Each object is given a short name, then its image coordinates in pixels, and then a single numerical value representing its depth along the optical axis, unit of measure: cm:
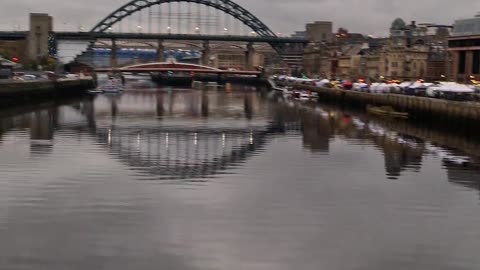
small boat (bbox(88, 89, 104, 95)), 9892
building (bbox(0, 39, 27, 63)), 13325
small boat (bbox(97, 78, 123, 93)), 10131
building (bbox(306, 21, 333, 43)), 19025
